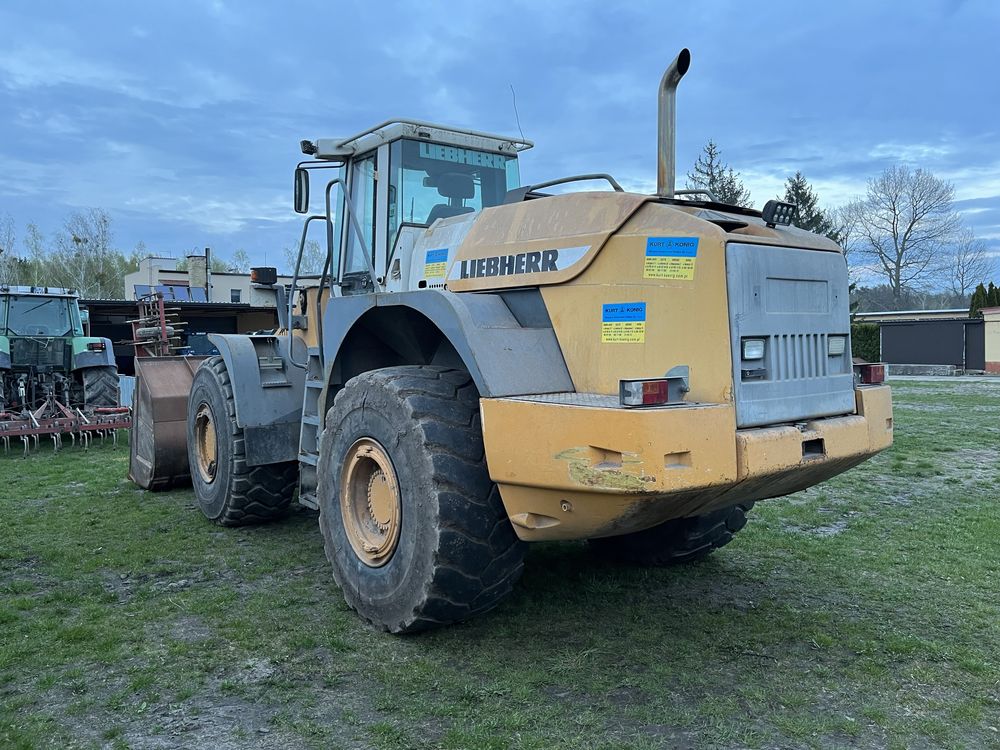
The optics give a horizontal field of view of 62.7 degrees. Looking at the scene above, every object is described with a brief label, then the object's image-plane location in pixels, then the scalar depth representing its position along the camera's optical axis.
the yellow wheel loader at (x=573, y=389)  3.36
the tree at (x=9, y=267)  47.29
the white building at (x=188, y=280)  35.94
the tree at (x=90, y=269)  51.38
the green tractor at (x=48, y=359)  13.09
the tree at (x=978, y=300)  35.06
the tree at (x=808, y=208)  44.25
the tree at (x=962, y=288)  60.69
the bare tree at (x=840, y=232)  46.00
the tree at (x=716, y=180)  42.28
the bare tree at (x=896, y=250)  52.72
